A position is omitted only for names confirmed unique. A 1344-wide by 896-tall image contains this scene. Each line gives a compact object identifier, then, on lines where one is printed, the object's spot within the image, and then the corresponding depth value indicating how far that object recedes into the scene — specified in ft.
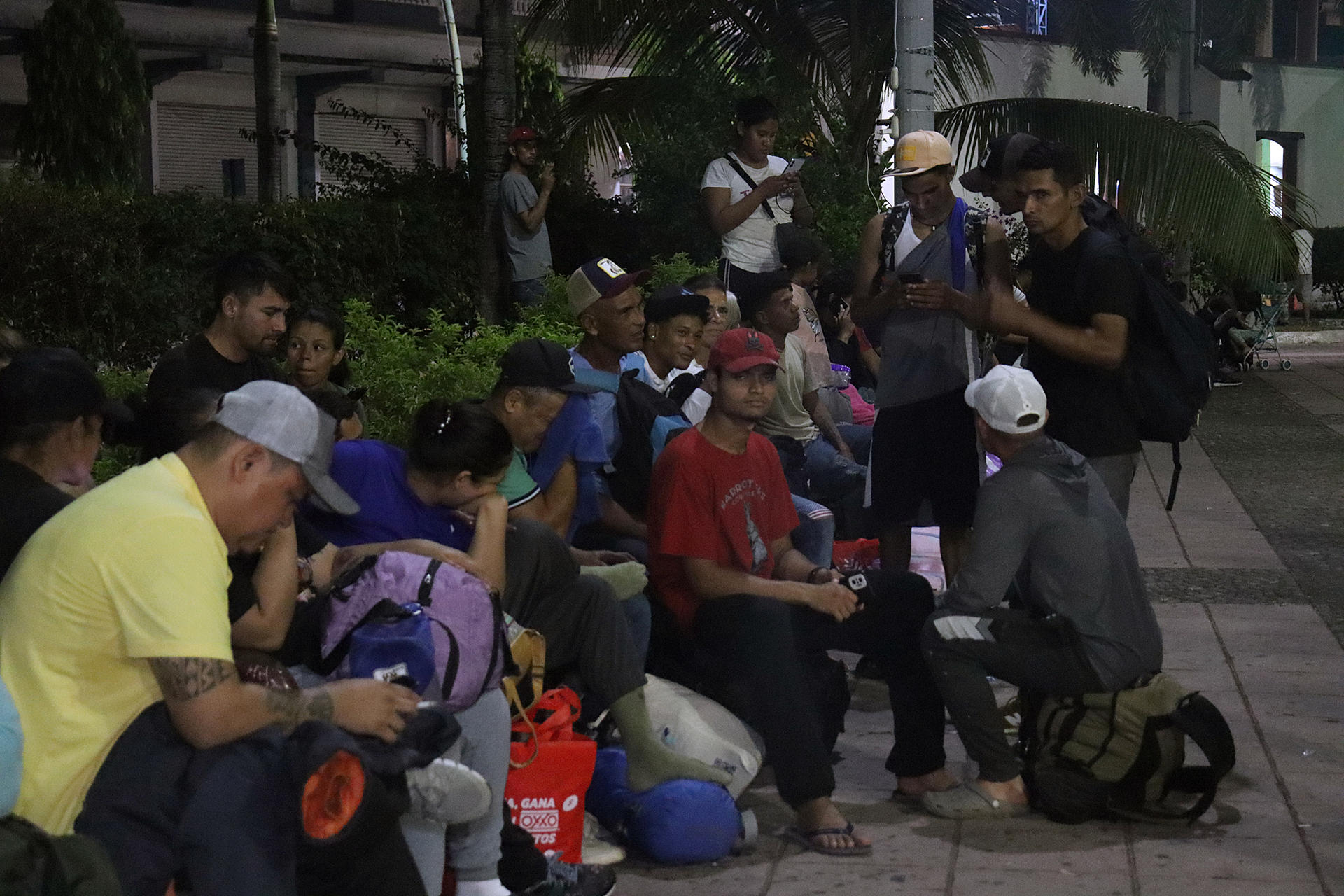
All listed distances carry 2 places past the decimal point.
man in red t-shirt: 16.94
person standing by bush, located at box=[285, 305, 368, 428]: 22.77
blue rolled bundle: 16.46
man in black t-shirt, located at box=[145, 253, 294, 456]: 19.88
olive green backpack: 17.37
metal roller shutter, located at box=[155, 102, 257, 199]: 92.02
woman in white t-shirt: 33.76
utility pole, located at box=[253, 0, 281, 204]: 67.41
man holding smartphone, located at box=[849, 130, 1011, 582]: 21.91
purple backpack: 13.69
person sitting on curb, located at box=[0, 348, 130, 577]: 13.46
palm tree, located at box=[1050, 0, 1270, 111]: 95.91
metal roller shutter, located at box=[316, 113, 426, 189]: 98.48
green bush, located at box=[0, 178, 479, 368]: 35.99
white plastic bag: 17.22
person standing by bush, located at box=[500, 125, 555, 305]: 42.52
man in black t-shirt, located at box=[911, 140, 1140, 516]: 19.51
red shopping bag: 15.57
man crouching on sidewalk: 17.58
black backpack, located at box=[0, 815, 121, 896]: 9.84
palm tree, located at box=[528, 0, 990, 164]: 49.52
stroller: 72.18
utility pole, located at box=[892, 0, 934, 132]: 34.22
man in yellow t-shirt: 10.77
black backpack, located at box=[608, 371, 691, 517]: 21.21
